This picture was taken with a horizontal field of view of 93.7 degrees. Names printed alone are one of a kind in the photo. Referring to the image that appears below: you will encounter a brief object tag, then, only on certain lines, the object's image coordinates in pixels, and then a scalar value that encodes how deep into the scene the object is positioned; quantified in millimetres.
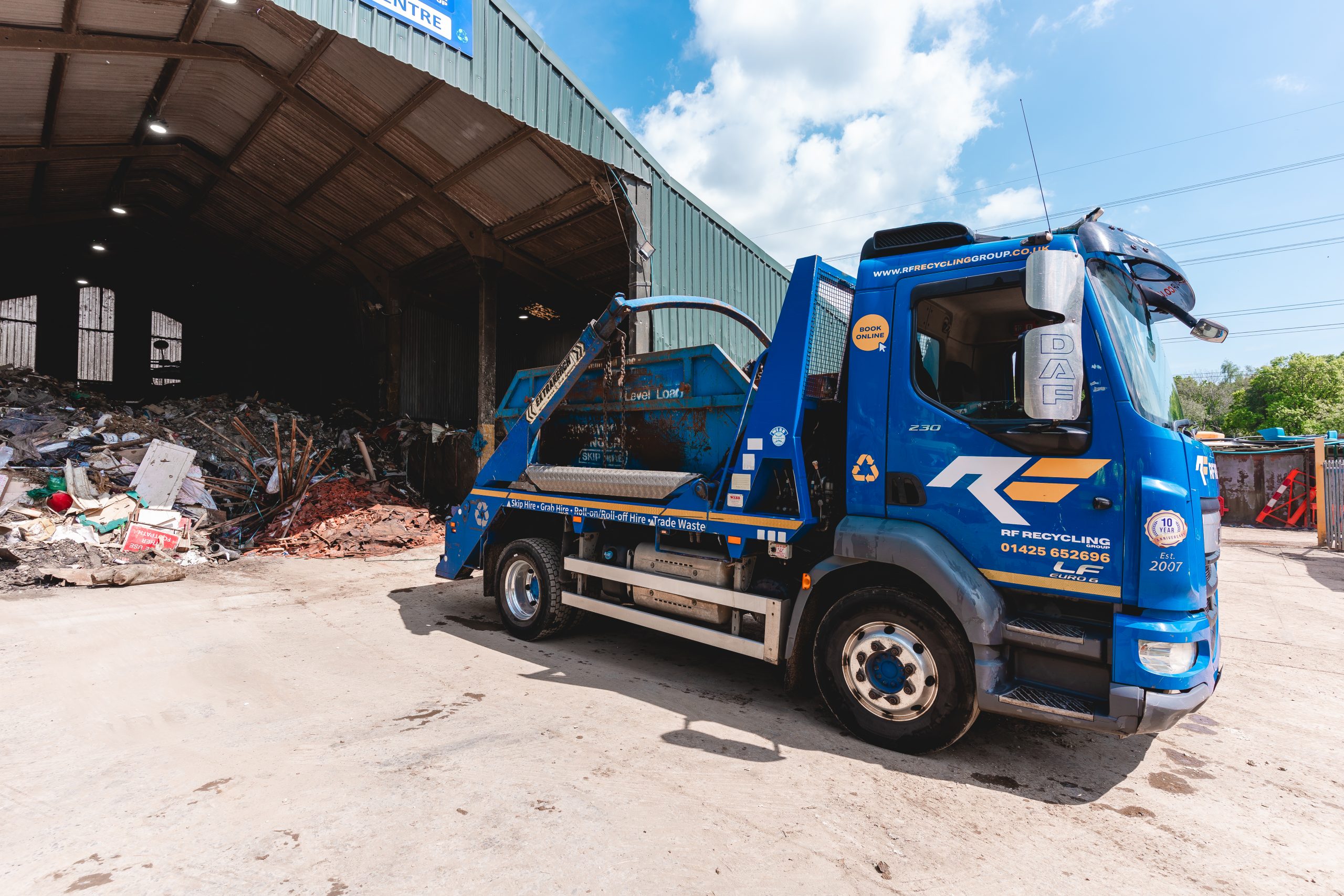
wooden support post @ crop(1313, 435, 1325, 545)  11047
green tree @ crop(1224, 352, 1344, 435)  31812
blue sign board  8344
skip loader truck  2977
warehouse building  9258
